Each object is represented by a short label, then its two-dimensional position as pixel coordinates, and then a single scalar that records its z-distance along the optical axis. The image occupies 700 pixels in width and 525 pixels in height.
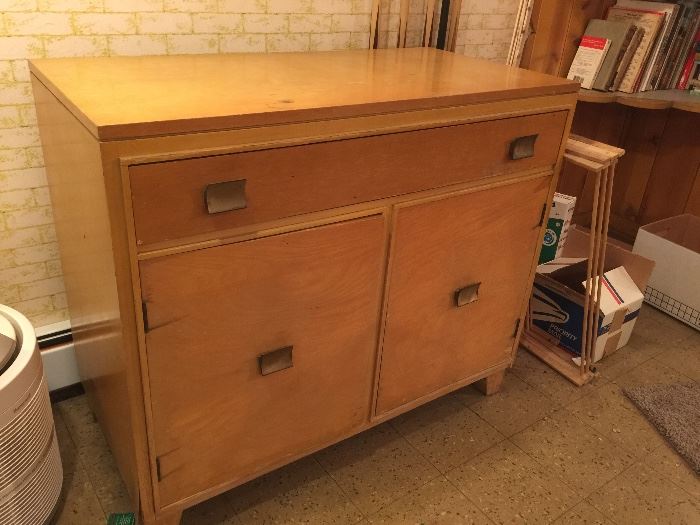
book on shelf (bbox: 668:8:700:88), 2.22
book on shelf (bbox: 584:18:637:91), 2.15
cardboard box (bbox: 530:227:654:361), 1.89
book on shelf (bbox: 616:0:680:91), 2.13
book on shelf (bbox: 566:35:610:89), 2.18
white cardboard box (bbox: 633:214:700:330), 2.13
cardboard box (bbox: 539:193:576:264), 2.01
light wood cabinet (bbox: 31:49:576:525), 0.94
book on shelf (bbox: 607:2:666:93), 2.13
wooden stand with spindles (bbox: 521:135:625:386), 1.55
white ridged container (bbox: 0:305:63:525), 1.08
